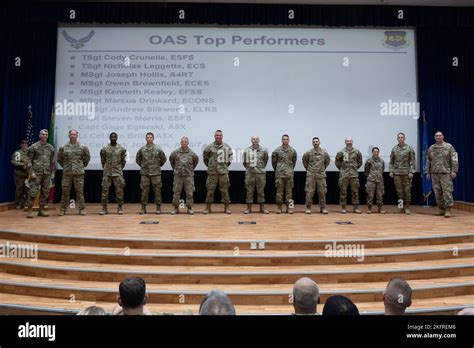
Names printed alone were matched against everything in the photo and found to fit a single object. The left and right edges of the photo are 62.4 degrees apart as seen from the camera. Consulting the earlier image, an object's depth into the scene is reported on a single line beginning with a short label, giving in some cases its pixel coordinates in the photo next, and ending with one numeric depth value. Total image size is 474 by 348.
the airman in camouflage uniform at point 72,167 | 7.17
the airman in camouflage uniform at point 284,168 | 7.76
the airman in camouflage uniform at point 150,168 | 7.59
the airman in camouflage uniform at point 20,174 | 8.11
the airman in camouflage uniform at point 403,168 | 7.63
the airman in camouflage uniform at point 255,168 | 7.74
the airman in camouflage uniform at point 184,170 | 7.49
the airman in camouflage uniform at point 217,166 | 7.67
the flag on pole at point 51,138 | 8.84
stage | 3.87
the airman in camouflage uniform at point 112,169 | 7.39
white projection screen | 9.00
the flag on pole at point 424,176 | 8.99
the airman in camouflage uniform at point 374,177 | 7.85
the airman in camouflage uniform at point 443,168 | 7.29
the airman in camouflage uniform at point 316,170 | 7.75
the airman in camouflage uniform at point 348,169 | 7.84
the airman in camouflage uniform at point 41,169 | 7.05
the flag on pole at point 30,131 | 8.98
